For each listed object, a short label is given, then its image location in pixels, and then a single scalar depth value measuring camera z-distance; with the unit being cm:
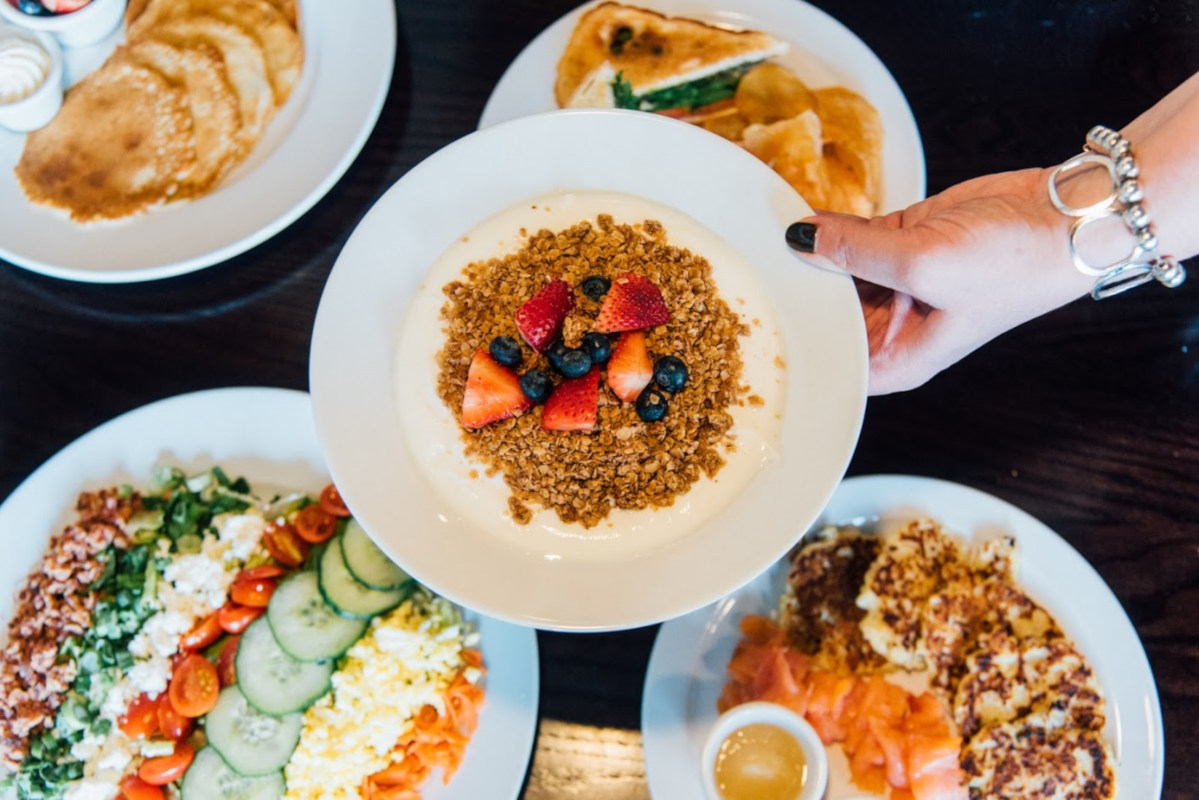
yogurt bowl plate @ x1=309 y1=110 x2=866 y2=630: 79
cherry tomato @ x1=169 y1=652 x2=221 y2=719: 87
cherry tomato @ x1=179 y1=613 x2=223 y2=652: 89
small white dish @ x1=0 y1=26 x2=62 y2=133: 95
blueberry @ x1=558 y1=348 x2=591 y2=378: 78
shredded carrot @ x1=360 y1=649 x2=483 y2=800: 88
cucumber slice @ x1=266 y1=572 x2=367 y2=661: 87
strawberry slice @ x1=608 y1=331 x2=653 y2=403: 79
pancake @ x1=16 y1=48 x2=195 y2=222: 95
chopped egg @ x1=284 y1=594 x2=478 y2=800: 87
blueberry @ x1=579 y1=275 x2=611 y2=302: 80
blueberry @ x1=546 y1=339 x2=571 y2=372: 79
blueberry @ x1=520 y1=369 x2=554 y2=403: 79
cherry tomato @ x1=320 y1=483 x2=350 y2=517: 90
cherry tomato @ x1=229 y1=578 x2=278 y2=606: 89
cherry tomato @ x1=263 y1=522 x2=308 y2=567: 90
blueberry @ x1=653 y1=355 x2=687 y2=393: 79
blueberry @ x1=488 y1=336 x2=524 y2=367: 79
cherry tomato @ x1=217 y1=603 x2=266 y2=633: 89
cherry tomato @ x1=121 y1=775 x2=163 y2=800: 87
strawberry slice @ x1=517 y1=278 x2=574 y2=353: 79
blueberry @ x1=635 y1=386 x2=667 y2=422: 79
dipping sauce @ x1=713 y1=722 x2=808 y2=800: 85
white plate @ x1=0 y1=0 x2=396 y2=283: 92
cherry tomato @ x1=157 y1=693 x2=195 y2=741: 87
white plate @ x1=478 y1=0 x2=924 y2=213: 92
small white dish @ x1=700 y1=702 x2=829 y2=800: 84
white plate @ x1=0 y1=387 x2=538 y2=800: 88
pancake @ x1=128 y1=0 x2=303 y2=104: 98
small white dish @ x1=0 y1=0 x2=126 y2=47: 95
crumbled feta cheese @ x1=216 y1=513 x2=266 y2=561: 89
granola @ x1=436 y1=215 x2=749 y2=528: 80
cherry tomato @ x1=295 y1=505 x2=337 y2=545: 90
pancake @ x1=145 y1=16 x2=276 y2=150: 97
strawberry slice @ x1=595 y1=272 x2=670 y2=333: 79
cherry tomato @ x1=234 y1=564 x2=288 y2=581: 89
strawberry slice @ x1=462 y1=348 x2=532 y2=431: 79
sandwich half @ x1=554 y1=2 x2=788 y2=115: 95
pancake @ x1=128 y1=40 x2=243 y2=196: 97
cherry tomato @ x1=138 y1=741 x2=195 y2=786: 87
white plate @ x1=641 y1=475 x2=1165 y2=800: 87
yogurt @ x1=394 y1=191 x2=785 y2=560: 80
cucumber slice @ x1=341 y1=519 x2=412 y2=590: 87
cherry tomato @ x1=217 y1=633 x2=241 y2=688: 88
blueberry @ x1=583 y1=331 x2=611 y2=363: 79
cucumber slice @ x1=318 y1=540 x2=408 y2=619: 87
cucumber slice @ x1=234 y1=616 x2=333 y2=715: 86
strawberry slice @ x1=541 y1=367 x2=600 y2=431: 78
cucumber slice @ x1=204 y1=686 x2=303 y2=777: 86
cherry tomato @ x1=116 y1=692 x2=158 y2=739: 88
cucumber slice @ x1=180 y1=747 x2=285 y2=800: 87
